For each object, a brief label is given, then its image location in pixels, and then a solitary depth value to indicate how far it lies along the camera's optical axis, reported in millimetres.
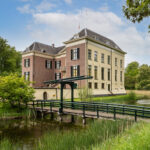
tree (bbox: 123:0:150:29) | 7777
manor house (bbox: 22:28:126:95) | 28188
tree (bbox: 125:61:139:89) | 61469
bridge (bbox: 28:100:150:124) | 11156
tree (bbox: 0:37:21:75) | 35553
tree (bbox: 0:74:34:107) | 15441
